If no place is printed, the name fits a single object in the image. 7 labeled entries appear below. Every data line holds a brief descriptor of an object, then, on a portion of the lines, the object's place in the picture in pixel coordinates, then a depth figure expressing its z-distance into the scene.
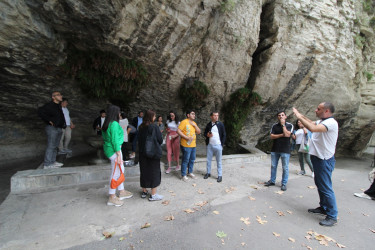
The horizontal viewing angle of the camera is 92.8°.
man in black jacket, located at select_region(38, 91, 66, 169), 4.73
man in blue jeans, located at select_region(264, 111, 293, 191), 4.83
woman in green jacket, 3.52
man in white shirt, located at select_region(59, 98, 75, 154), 6.02
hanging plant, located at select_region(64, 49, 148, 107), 5.77
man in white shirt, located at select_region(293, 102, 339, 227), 3.30
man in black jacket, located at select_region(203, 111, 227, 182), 5.30
